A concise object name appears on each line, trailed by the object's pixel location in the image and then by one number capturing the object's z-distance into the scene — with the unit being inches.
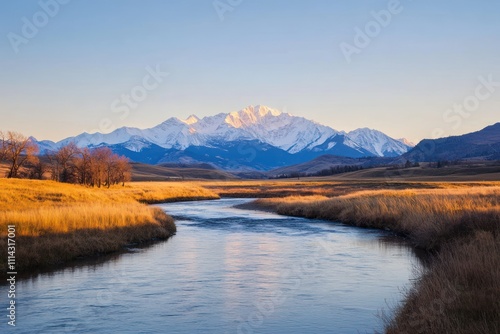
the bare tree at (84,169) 3565.5
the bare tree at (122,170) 4319.1
